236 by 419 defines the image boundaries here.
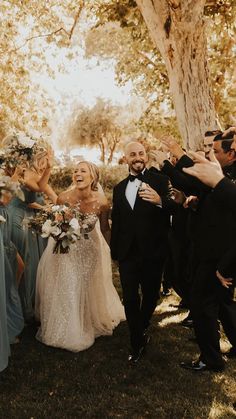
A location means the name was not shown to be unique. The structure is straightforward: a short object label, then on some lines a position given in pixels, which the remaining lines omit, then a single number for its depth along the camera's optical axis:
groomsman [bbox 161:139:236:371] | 4.27
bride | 5.28
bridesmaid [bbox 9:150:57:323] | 5.79
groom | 4.79
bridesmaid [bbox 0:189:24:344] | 5.29
